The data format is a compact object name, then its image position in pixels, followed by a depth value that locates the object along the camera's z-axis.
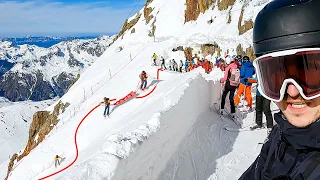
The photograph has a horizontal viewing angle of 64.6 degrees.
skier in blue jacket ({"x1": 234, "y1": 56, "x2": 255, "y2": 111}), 6.80
